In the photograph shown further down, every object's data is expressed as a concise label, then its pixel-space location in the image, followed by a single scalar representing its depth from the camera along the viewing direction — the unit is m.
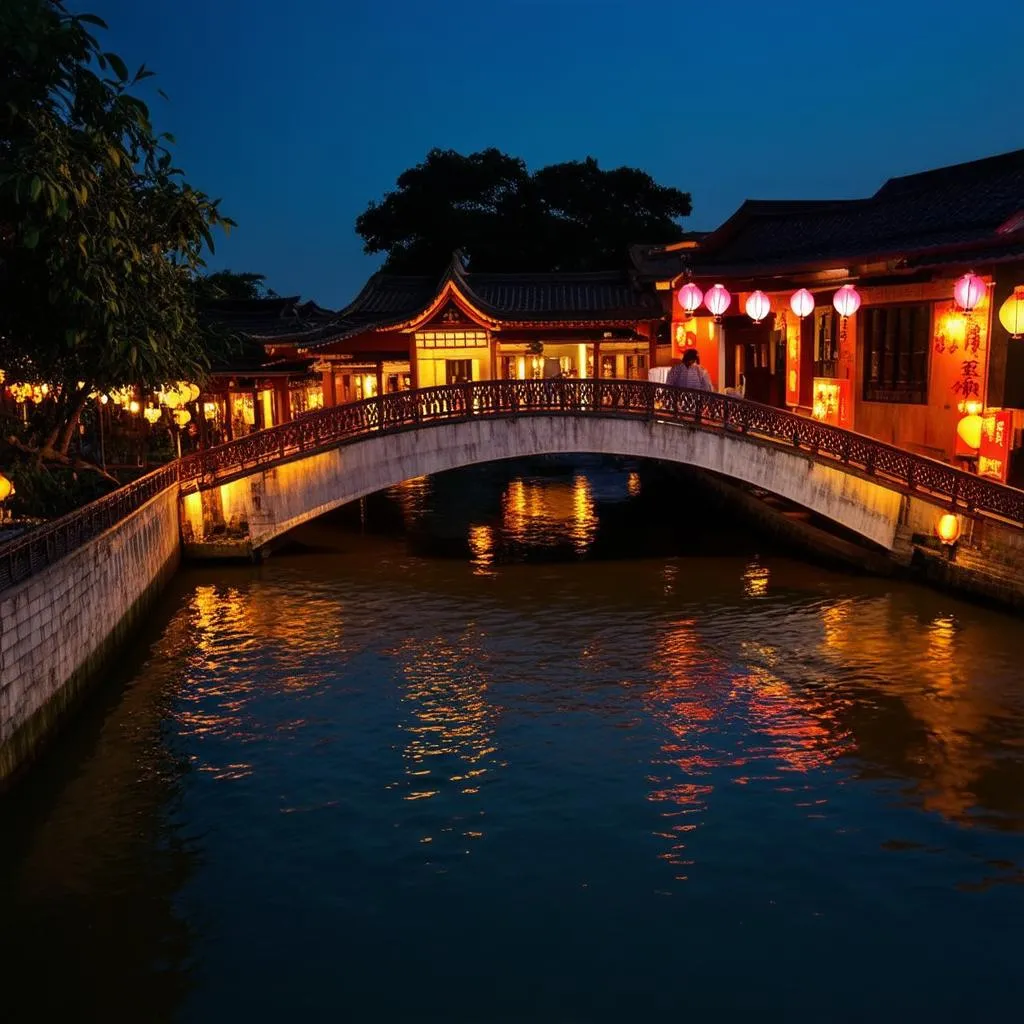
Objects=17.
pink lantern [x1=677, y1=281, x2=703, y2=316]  26.08
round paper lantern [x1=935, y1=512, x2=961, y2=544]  19.34
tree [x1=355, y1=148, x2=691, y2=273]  59.09
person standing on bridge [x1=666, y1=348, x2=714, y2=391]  23.14
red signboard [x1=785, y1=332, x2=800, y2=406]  28.33
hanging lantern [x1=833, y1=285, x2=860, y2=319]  21.89
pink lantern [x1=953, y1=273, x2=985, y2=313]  18.80
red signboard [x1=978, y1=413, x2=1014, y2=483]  19.34
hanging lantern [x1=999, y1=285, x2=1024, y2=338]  17.80
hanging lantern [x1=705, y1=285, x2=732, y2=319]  26.08
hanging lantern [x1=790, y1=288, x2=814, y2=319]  24.28
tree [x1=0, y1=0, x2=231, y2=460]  12.01
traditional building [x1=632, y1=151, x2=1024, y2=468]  19.53
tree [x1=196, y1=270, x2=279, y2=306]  67.25
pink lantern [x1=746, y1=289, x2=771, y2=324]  24.55
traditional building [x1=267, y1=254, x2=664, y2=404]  35.38
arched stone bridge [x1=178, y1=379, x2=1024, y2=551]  22.72
